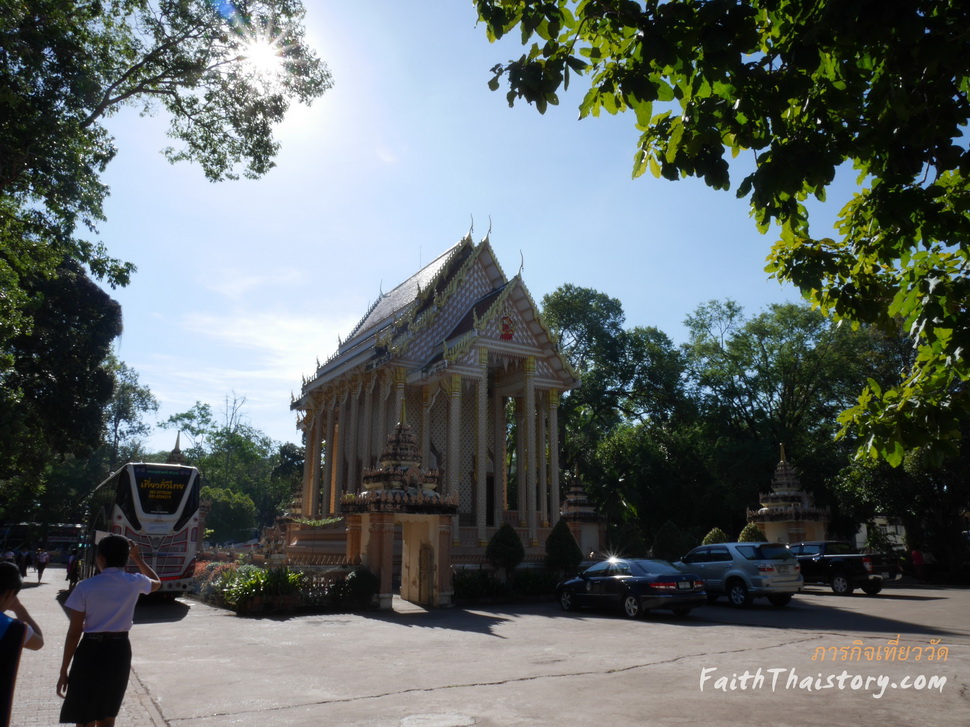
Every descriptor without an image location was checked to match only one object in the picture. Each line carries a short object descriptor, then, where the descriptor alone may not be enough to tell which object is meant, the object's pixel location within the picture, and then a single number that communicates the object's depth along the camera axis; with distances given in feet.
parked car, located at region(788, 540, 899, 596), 65.92
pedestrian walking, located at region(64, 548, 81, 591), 79.48
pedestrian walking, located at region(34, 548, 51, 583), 109.50
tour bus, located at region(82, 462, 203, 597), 60.03
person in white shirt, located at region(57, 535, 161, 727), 14.57
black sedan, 46.96
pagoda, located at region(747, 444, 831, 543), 87.76
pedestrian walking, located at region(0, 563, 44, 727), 12.59
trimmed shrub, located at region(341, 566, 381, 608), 54.13
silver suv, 53.21
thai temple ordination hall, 81.10
